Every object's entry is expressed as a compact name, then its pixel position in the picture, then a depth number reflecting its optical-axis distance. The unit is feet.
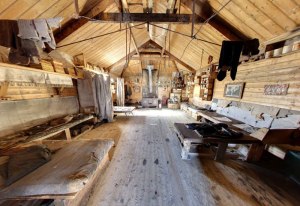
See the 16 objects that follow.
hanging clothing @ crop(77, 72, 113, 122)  17.54
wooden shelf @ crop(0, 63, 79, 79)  7.99
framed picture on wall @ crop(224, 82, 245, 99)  13.70
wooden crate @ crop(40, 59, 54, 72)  10.89
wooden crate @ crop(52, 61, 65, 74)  12.50
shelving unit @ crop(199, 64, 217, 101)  18.91
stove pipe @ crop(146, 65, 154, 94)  34.57
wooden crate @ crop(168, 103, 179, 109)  32.94
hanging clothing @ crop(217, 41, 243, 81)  11.07
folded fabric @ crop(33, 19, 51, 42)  6.47
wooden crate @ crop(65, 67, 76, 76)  14.48
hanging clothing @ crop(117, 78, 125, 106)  28.25
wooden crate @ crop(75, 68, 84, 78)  16.53
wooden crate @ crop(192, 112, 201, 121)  20.69
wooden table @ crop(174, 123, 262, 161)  8.94
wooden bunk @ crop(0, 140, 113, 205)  4.40
